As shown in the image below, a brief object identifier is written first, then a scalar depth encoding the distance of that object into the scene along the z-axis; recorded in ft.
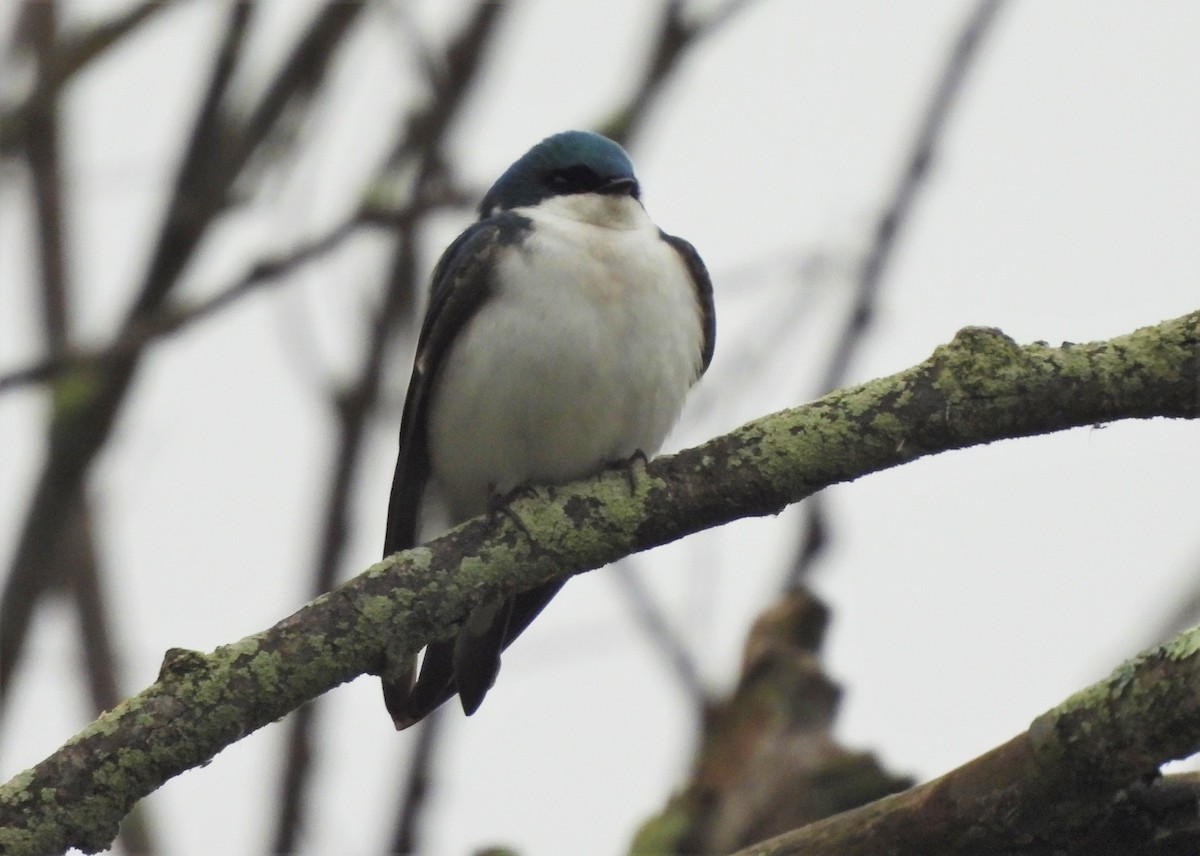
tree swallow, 30.83
